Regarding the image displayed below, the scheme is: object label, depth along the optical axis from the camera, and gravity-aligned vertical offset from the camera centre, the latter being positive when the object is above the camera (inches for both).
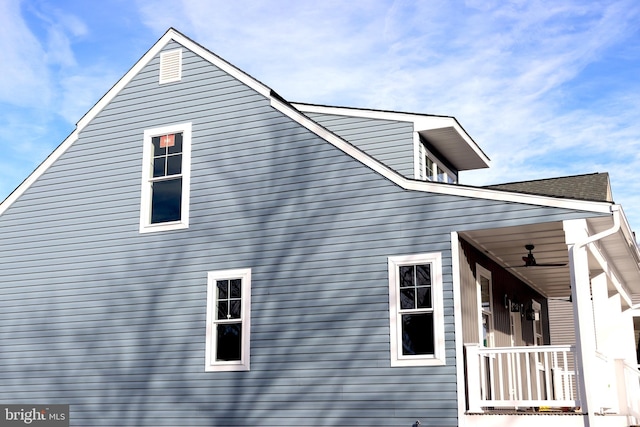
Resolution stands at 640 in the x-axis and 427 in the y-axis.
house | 436.1 +69.2
